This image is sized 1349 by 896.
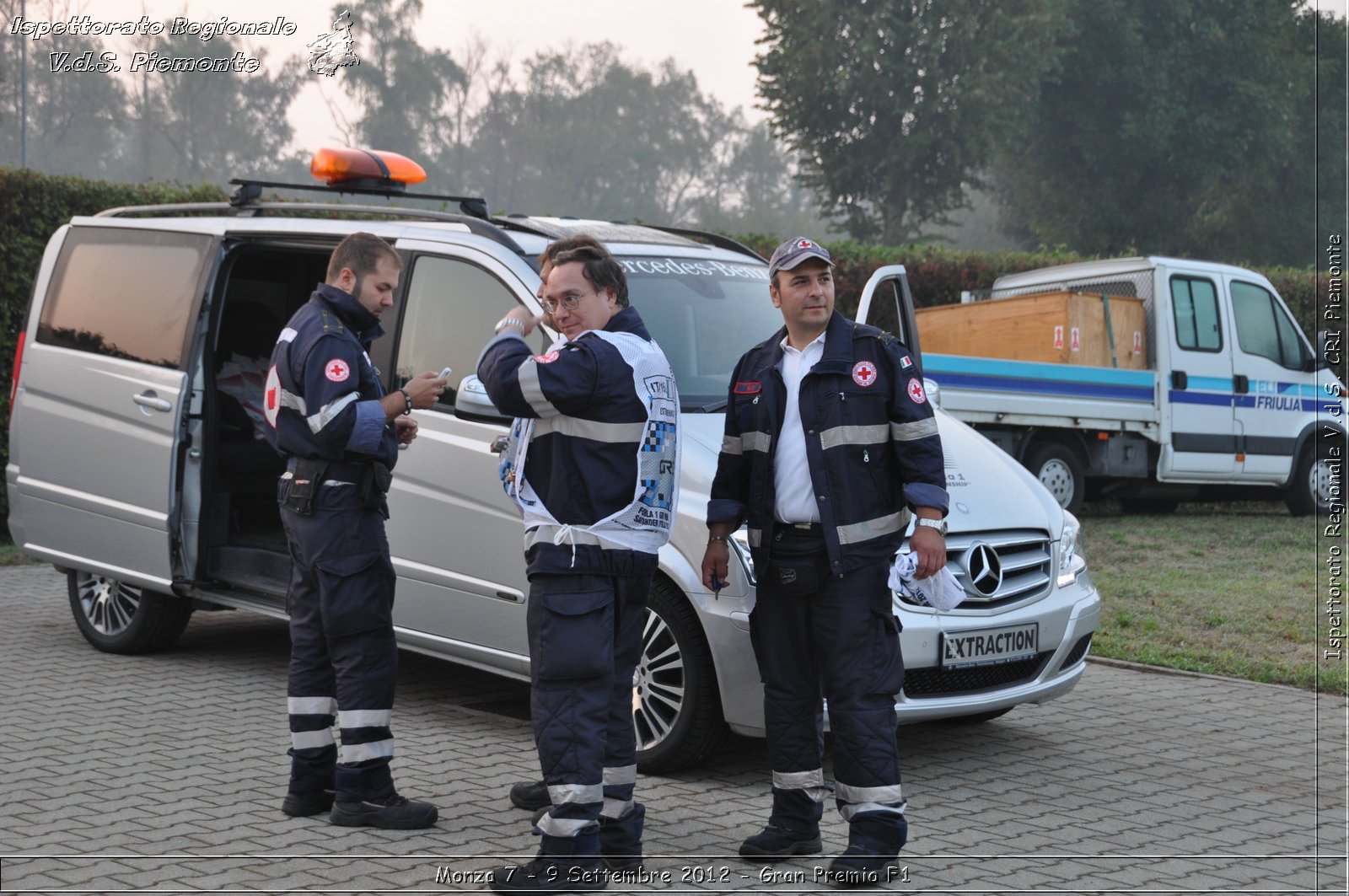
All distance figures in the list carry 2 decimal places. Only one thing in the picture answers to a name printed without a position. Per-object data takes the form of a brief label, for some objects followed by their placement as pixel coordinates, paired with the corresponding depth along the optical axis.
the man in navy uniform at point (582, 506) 4.06
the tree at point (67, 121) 59.41
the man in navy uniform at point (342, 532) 4.66
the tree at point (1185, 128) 43.78
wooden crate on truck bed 13.52
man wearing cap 4.31
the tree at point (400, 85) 70.25
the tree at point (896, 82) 39.50
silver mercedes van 5.21
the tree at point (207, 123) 65.12
